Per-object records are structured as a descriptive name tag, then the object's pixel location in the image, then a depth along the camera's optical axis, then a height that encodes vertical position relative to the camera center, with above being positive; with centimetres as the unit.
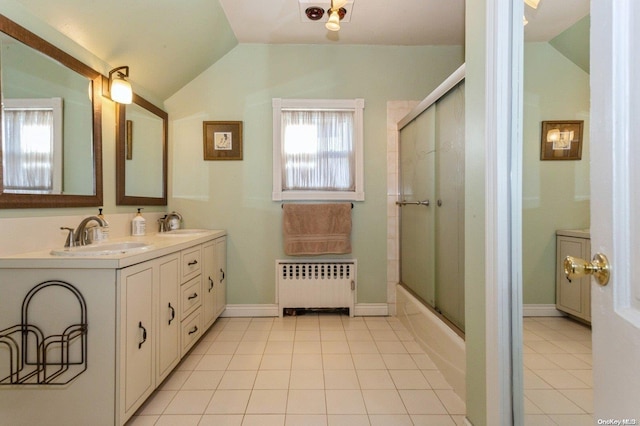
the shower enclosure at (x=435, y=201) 167 +7
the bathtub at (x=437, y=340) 154 -79
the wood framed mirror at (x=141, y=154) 204 +46
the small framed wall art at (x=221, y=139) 267 +66
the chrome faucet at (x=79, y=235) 152 -11
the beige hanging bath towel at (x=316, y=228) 259 -14
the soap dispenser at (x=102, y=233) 170 -12
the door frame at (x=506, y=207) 100 +2
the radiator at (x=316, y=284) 266 -64
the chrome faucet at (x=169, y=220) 251 -6
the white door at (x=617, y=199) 48 +2
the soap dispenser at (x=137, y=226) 210 -9
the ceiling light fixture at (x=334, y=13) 192 +131
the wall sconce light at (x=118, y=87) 186 +80
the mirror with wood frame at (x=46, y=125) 129 +44
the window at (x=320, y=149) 268 +58
